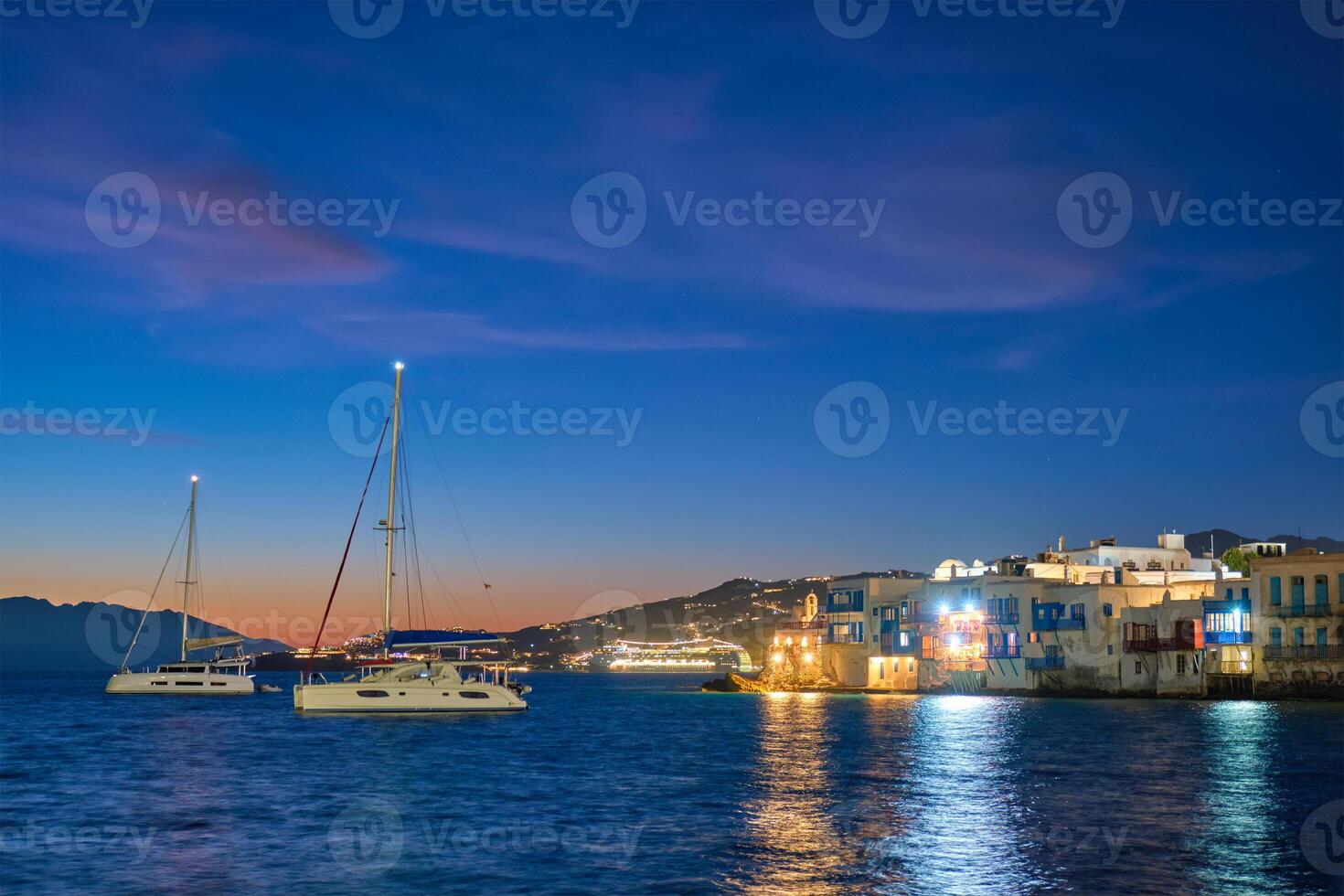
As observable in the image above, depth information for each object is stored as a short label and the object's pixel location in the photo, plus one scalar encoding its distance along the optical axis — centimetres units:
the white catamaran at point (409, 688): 8016
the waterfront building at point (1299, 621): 9388
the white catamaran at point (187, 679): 12306
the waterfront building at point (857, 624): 13650
